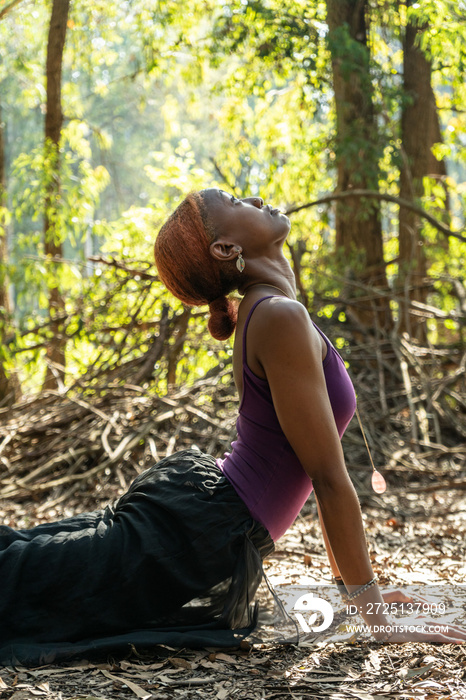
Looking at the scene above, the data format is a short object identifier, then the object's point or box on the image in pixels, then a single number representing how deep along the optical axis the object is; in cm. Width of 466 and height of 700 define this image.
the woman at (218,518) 165
